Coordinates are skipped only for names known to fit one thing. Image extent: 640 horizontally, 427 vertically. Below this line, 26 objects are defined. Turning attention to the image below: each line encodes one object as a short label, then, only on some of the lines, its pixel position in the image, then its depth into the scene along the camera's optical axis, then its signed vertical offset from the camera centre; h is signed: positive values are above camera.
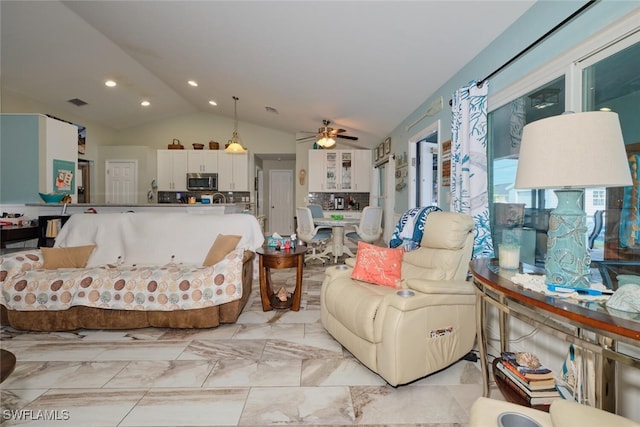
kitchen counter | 4.53 +0.03
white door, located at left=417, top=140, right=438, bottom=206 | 4.73 +0.60
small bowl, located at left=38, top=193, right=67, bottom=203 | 4.65 +0.19
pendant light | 6.43 +1.34
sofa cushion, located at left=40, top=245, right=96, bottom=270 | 2.87 -0.46
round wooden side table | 2.98 -0.55
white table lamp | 1.11 +0.16
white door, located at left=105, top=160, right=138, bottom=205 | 7.36 +0.69
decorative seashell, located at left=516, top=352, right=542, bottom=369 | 1.45 -0.72
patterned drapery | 2.50 +0.40
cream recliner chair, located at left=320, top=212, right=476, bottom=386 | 1.80 -0.65
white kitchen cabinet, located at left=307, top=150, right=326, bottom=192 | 7.56 +0.99
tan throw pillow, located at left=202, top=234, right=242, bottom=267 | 2.95 -0.37
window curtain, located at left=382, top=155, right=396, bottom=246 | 5.91 +0.26
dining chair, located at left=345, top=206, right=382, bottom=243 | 5.00 -0.24
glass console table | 0.89 -0.36
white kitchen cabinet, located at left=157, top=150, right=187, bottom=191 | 7.64 +1.06
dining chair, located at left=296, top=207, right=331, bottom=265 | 5.13 -0.36
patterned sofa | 2.56 -0.71
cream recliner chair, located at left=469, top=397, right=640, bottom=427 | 0.73 -0.51
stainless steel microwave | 7.62 +0.71
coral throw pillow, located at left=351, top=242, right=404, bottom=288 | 2.46 -0.45
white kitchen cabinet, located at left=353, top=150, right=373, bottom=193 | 7.56 +0.97
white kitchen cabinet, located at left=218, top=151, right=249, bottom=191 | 7.74 +0.98
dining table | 5.06 -0.42
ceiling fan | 5.57 +1.36
